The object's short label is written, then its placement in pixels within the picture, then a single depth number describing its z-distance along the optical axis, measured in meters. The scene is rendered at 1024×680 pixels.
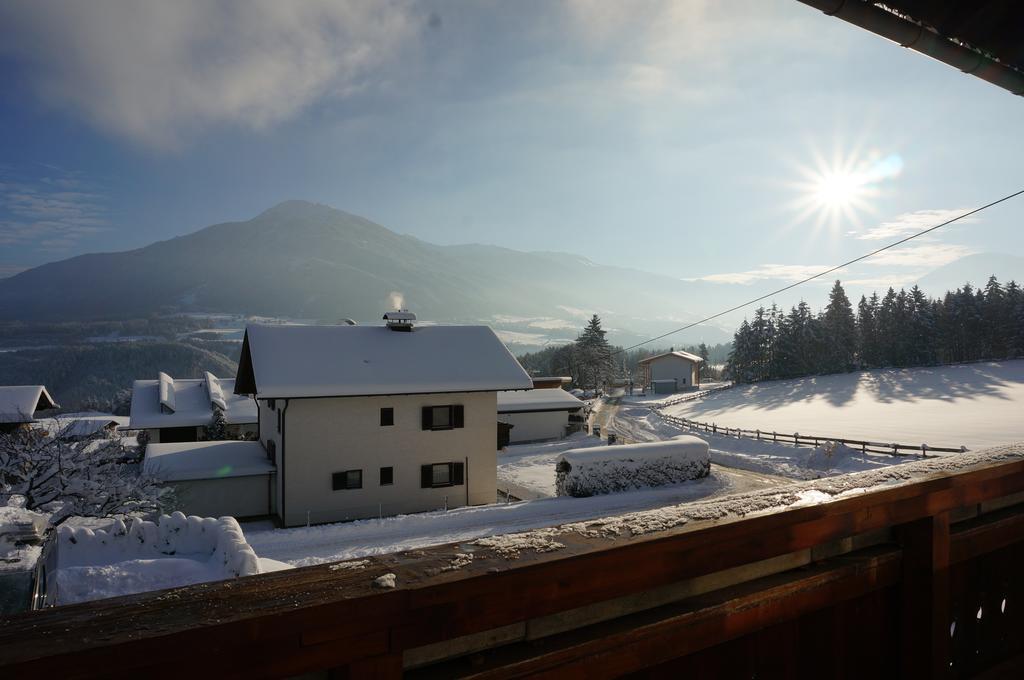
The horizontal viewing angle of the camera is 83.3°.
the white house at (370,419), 20.52
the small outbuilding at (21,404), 32.34
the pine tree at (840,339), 69.50
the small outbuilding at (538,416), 40.28
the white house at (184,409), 31.84
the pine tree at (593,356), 73.44
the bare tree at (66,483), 14.38
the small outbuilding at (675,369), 78.44
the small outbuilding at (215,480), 19.98
